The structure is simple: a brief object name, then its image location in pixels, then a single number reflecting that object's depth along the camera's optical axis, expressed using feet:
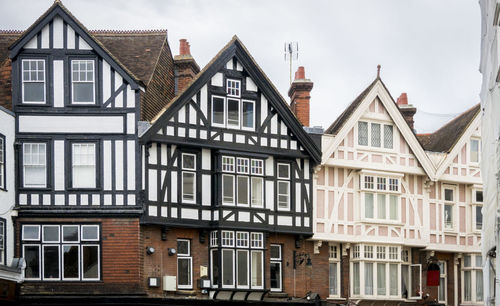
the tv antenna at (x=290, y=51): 125.69
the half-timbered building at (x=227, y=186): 105.60
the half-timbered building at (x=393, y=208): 116.57
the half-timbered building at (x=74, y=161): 102.94
